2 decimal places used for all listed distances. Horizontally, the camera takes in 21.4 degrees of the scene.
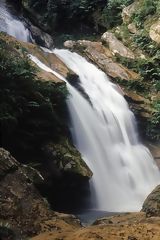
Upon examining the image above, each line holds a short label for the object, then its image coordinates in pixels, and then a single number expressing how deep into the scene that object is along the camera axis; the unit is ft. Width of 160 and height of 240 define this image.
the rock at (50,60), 52.24
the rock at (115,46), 65.98
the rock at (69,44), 67.79
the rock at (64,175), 35.53
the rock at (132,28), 70.18
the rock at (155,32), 65.00
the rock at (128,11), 72.32
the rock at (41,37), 64.64
